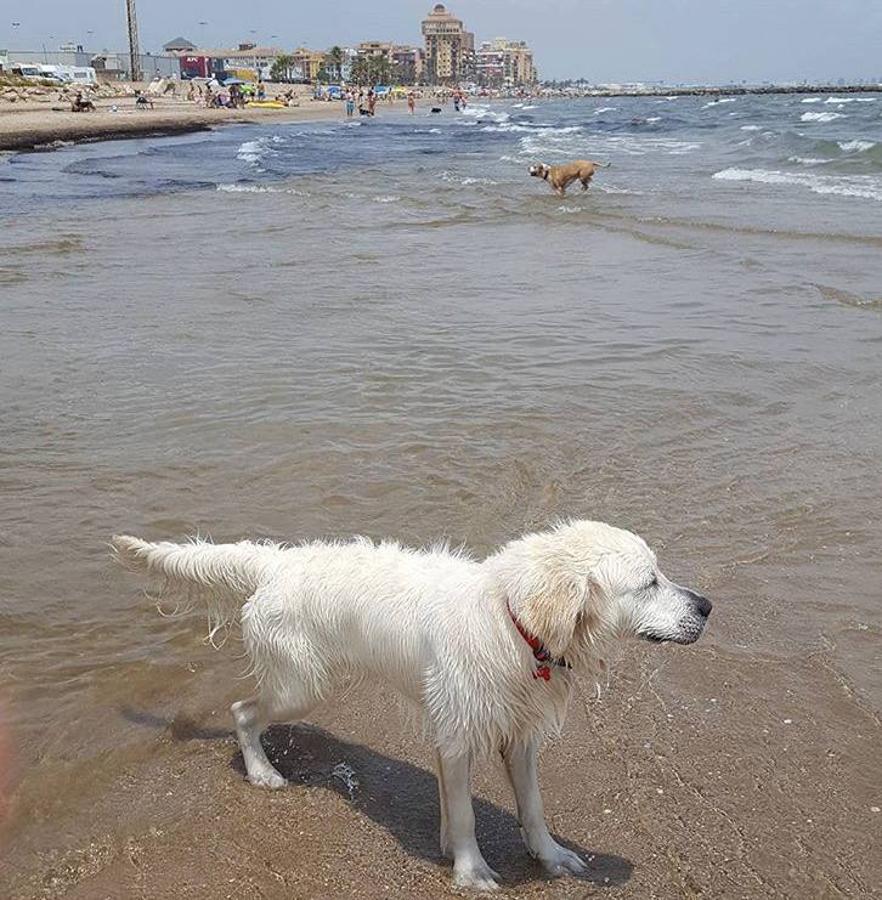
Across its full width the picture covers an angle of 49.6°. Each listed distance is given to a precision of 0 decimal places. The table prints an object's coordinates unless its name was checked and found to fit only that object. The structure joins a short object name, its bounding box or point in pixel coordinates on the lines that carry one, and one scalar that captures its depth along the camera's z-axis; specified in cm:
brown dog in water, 2342
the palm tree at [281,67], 17652
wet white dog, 331
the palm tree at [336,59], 18638
